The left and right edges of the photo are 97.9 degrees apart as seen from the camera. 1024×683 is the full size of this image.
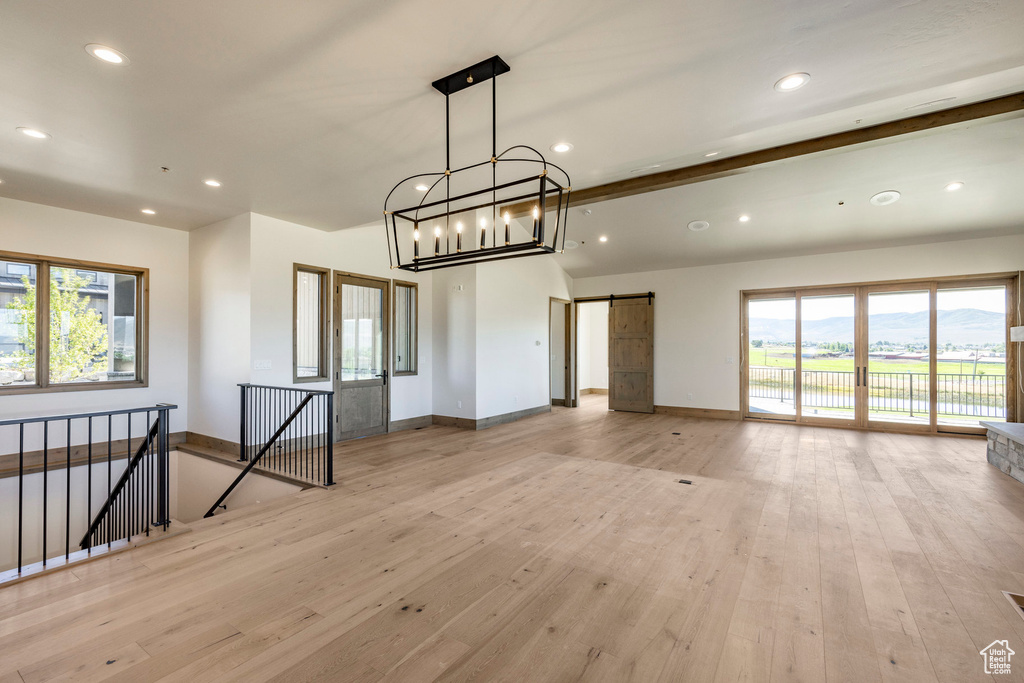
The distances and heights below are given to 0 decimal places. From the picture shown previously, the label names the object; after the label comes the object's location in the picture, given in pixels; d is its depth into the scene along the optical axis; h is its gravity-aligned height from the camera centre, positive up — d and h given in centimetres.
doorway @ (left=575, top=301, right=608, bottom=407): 1245 -23
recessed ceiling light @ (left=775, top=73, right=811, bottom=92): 279 +166
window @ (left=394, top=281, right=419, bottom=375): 740 +26
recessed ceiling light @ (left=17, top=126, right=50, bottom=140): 340 +163
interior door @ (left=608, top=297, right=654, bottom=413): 915 -26
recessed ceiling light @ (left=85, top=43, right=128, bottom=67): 247 +164
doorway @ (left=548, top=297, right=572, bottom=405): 1024 -28
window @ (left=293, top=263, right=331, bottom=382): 611 +26
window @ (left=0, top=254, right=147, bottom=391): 511 +21
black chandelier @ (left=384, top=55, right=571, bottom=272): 277 +168
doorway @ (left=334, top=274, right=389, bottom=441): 648 -21
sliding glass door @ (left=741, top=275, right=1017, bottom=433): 673 -20
